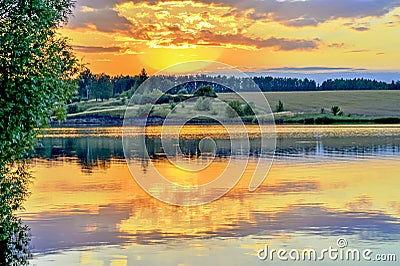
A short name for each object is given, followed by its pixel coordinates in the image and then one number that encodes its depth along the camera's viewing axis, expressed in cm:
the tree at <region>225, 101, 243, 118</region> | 11606
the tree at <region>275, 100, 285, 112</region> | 12661
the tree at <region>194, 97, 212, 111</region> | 11469
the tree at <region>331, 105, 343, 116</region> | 11875
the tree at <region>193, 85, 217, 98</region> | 11142
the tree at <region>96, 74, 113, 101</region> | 18088
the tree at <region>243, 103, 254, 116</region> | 11719
